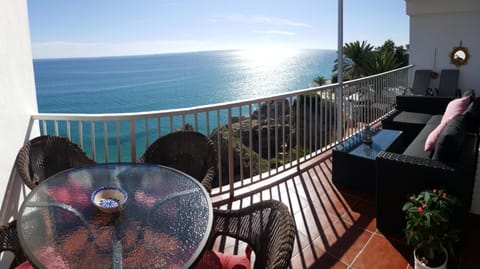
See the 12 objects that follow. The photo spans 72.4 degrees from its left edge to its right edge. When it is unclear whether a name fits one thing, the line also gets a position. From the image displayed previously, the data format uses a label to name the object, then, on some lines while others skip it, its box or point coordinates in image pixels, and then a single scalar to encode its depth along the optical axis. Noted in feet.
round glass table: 4.29
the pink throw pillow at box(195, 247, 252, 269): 5.18
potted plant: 6.54
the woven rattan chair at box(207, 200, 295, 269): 4.06
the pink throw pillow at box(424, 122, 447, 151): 9.24
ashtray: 5.34
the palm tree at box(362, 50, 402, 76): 50.90
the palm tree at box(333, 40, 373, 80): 61.07
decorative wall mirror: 26.71
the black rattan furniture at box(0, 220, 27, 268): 5.50
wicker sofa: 7.39
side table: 10.91
